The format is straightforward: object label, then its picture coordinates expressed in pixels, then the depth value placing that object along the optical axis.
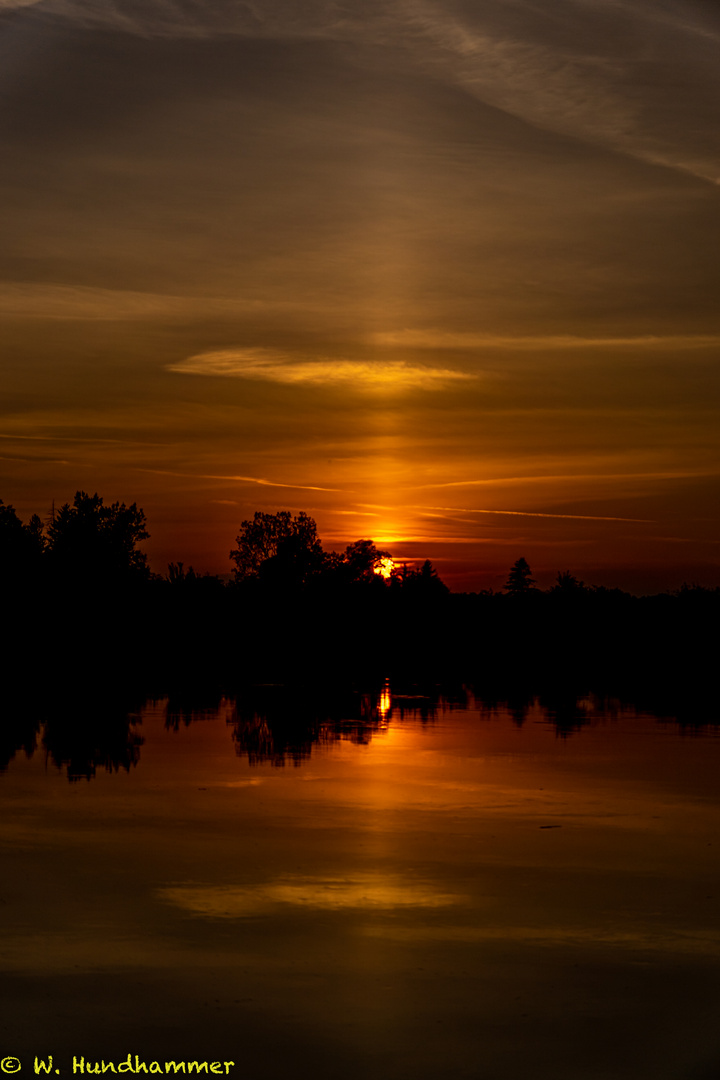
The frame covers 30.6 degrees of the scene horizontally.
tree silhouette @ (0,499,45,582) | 79.34
